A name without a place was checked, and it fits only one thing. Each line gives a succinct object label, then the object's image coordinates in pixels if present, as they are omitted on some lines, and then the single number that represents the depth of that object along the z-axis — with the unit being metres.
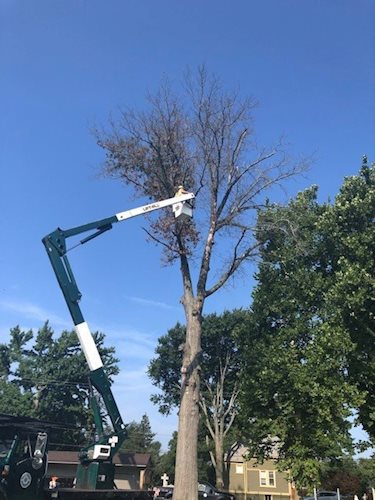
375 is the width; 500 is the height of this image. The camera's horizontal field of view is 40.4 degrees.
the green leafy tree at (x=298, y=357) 21.23
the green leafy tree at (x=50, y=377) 48.84
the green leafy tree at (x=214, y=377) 39.09
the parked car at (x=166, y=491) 26.86
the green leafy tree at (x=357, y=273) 20.92
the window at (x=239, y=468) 55.31
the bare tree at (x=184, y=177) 16.62
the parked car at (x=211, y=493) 27.35
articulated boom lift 11.65
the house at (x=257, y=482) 52.84
